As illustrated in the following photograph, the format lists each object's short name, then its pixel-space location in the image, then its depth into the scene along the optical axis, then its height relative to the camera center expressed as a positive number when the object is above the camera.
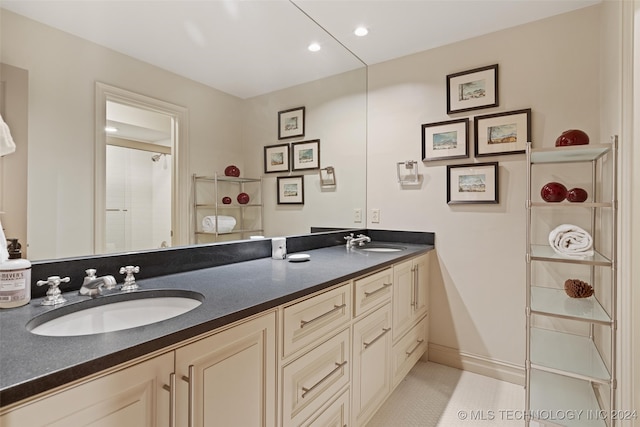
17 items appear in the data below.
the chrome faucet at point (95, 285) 1.05 -0.24
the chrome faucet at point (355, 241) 2.38 -0.20
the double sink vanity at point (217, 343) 0.64 -0.35
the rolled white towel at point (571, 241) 1.62 -0.14
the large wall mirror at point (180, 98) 1.09 +0.54
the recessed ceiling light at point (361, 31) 2.20 +1.25
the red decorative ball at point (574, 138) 1.70 +0.40
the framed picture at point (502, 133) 2.08 +0.54
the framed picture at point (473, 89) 2.18 +0.87
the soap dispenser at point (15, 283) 0.92 -0.21
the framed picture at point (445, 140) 2.28 +0.54
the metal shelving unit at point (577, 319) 1.54 -0.51
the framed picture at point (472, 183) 2.18 +0.22
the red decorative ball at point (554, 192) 1.76 +0.12
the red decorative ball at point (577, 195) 1.72 +0.11
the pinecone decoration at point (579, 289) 1.75 -0.41
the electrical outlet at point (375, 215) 2.70 -0.02
